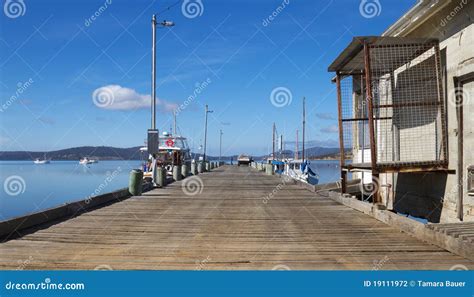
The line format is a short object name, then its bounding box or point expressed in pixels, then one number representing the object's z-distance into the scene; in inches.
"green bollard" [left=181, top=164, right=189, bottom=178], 1411.8
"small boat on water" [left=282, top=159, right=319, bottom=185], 2168.4
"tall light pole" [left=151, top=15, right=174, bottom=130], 912.9
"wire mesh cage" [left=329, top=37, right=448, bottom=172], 515.5
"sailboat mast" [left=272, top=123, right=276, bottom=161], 3562.0
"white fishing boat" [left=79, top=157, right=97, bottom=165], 6783.5
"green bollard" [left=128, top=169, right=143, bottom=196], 735.1
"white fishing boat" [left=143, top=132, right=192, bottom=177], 1939.0
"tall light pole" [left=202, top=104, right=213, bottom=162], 2819.1
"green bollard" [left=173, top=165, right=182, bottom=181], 1197.2
